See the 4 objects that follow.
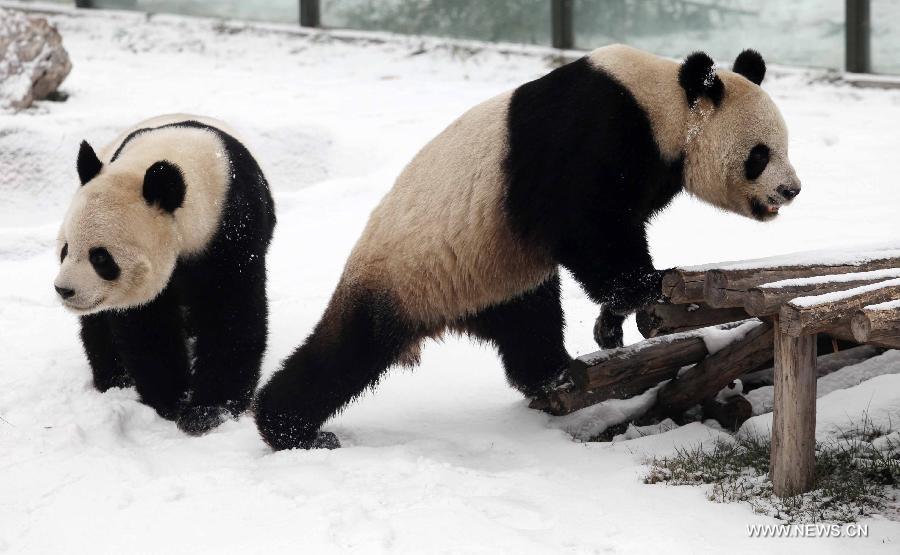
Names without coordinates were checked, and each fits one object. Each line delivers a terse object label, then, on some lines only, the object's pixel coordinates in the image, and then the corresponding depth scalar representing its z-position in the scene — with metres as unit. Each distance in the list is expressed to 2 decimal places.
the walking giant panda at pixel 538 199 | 9.21
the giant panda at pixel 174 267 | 10.27
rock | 21.68
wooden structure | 7.66
